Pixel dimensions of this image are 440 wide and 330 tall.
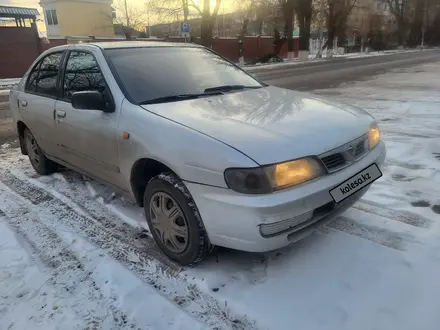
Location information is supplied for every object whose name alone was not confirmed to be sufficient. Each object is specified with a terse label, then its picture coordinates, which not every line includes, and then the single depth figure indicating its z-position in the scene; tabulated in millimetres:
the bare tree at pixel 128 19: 49250
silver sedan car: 2314
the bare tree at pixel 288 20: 32562
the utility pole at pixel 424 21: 60619
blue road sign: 23578
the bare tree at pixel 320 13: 36175
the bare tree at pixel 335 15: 35812
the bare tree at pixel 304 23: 33156
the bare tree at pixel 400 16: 58469
